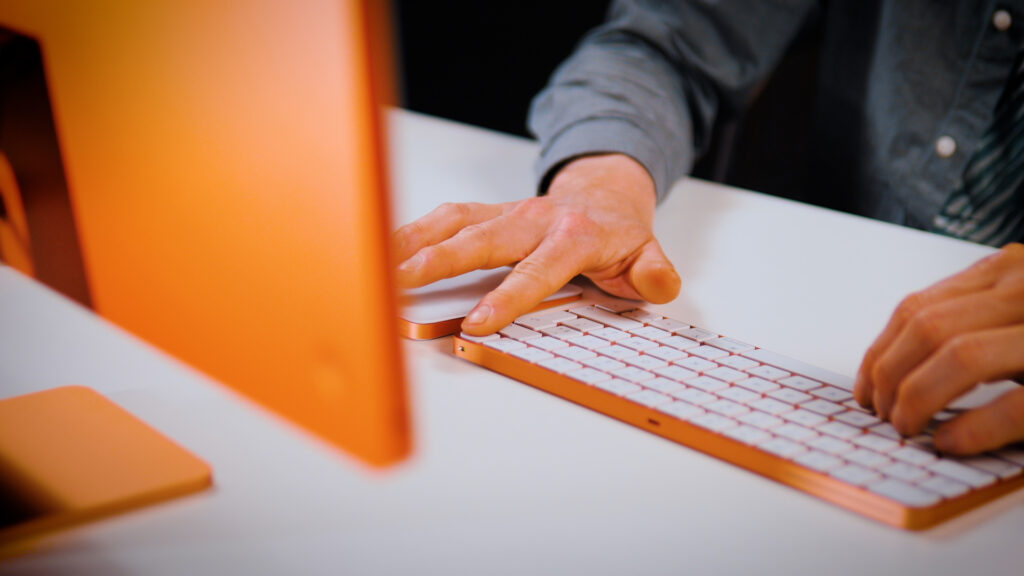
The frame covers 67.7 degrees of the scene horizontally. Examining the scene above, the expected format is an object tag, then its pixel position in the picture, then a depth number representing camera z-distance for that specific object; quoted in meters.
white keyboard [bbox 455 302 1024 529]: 0.34
